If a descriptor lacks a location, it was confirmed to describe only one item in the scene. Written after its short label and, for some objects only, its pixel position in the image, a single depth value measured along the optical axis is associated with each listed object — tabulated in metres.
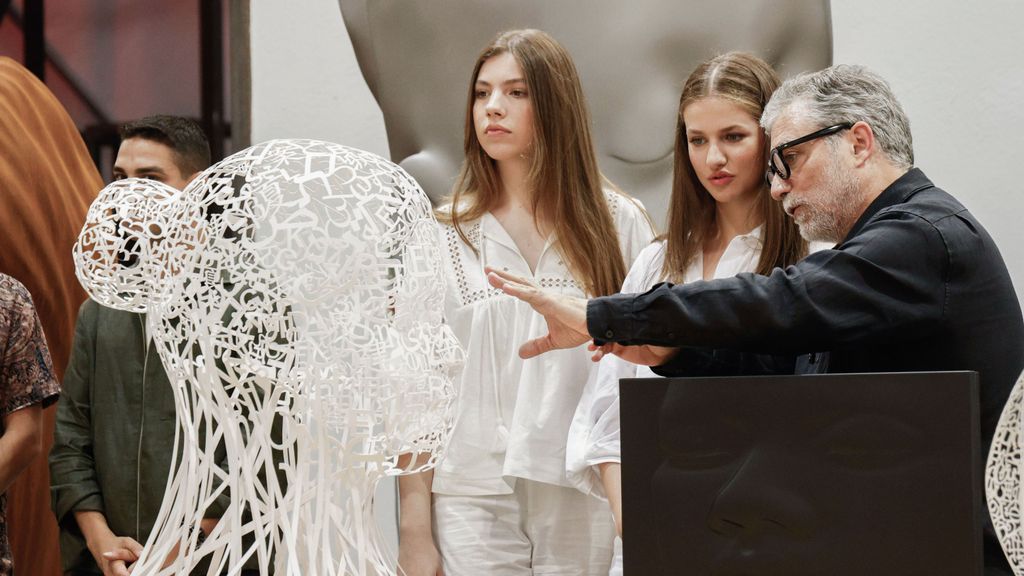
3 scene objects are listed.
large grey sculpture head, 5.97
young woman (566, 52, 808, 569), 4.37
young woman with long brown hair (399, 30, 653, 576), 4.52
